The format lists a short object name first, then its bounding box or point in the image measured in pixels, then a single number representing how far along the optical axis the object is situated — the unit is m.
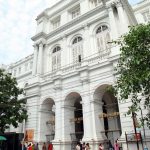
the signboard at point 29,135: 19.53
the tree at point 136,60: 10.07
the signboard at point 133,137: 13.77
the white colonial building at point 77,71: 17.76
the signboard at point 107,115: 16.20
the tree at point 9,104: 18.83
